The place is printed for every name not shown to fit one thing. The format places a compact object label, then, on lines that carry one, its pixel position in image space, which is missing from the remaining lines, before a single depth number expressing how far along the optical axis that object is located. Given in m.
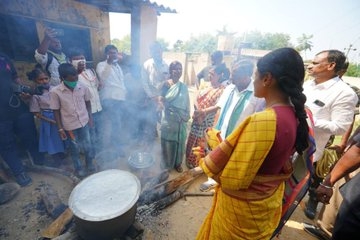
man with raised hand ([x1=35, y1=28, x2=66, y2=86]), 3.68
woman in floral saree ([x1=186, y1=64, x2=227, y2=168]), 3.88
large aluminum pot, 1.86
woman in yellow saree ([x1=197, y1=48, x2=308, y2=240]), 1.23
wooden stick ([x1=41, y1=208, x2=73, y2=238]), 2.37
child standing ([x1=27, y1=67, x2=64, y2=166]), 3.64
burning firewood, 3.13
